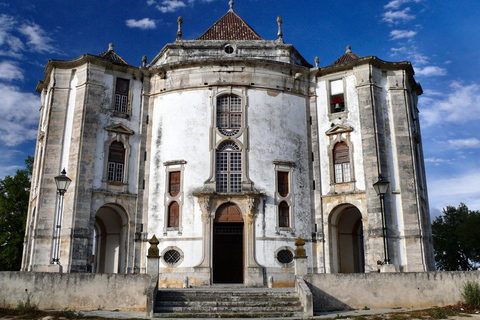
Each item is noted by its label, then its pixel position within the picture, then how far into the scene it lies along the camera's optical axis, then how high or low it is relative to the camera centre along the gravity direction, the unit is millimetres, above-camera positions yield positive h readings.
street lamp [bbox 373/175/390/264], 19281 +3432
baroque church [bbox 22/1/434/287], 23891 +5780
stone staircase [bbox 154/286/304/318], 15586 -1064
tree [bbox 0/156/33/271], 35844 +4316
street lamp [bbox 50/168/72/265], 19422 +3315
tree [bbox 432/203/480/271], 46375 +3337
